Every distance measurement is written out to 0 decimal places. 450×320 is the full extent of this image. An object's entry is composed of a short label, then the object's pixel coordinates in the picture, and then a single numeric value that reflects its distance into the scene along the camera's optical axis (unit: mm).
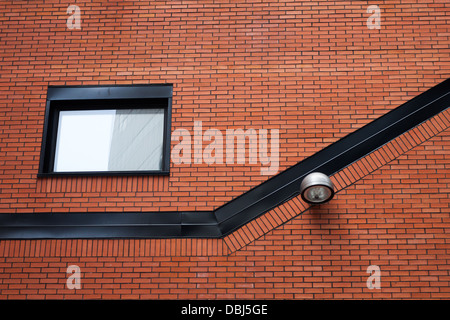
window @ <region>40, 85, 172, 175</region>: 8164
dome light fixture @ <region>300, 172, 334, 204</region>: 6941
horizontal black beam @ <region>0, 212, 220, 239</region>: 7509
